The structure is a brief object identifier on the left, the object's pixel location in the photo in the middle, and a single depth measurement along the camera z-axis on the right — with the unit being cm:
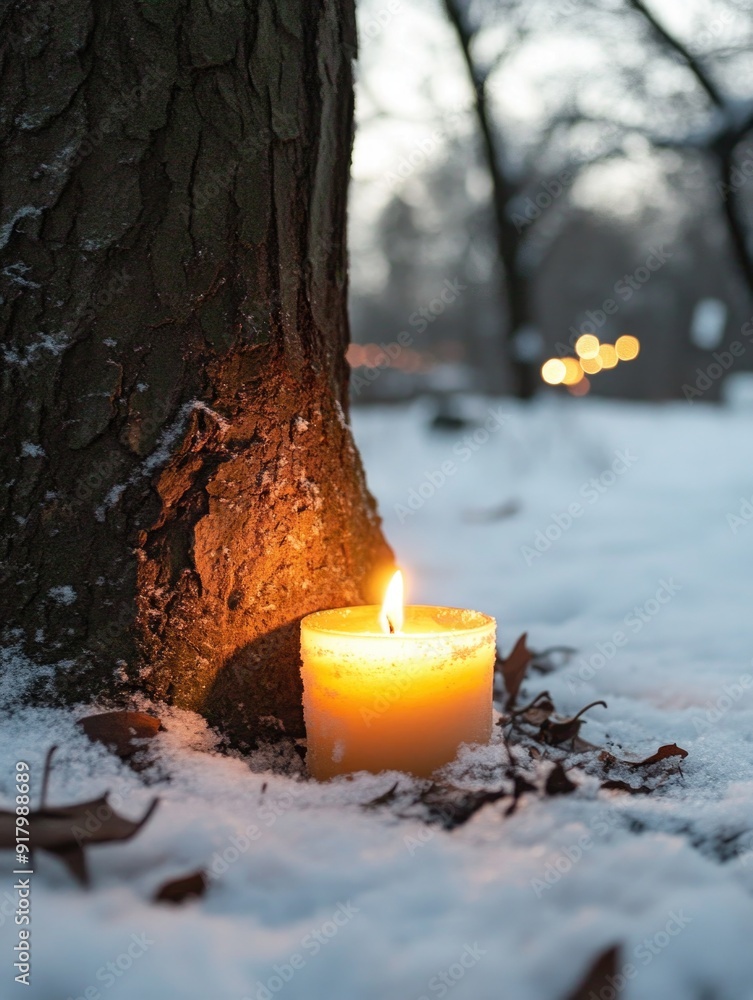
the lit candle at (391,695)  59
